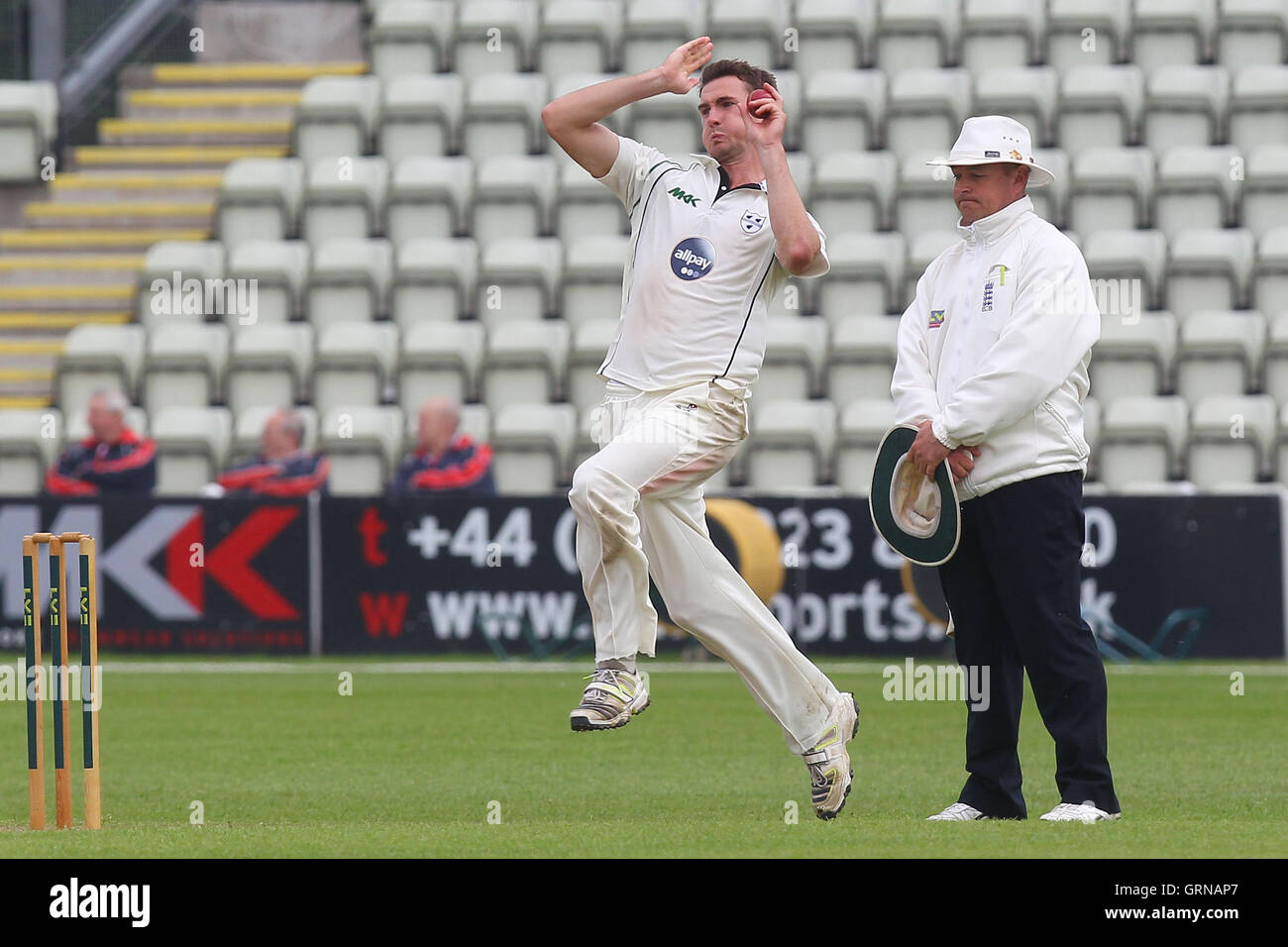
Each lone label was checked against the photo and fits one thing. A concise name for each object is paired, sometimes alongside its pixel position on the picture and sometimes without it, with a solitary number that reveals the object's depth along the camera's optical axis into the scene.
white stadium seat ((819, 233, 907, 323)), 17.39
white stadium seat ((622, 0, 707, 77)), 19.28
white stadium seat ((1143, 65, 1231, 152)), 18.42
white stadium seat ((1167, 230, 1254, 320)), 17.17
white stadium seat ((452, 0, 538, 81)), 19.95
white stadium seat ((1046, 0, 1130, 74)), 19.12
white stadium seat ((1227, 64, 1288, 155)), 18.33
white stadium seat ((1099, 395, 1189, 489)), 16.05
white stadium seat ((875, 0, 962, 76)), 19.31
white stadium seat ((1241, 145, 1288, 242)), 17.72
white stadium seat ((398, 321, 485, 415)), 17.20
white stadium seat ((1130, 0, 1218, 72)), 19.16
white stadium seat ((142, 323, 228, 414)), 17.50
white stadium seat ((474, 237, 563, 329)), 17.72
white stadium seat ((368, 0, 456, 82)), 20.16
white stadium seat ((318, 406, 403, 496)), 16.53
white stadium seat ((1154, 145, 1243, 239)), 17.73
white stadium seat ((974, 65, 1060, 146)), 18.25
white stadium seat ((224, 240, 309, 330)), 18.03
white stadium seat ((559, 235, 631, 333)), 17.64
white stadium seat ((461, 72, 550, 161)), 19.08
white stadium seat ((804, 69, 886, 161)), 18.67
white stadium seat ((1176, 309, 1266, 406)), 16.55
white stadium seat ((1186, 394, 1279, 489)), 15.95
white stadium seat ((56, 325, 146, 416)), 17.56
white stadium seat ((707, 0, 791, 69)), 19.30
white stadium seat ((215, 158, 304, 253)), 18.88
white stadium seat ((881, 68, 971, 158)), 18.45
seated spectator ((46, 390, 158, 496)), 15.30
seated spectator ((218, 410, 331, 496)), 15.34
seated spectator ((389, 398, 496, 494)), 15.06
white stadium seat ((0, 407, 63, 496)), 16.88
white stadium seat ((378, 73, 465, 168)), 19.22
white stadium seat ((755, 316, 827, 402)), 16.86
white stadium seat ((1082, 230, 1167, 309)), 17.06
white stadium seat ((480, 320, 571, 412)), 17.14
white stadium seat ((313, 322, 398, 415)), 17.30
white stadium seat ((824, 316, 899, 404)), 16.75
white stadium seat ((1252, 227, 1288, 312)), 17.05
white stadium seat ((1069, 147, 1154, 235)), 17.73
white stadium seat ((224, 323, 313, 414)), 17.42
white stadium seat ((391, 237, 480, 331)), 17.86
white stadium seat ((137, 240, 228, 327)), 18.09
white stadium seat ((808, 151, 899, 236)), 18.00
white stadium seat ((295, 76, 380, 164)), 19.47
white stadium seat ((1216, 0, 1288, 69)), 19.08
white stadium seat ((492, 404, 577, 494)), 16.36
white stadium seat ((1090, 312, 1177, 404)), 16.64
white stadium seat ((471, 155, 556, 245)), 18.42
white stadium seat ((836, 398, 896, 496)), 16.05
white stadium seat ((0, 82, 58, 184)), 19.70
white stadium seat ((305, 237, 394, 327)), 17.94
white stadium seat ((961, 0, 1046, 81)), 19.22
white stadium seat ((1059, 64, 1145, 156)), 18.39
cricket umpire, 6.62
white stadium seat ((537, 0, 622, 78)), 19.56
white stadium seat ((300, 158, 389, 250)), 18.61
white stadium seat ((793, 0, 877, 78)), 19.44
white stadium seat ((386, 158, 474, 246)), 18.50
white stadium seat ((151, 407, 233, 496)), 16.67
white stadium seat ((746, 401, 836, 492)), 16.20
